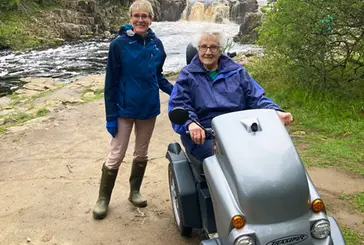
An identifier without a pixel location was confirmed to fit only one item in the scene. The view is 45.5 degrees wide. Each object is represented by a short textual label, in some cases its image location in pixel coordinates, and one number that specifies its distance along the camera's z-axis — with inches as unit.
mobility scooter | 79.8
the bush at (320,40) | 258.8
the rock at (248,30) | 879.4
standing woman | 137.0
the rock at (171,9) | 1504.7
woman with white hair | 112.0
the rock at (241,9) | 1286.9
